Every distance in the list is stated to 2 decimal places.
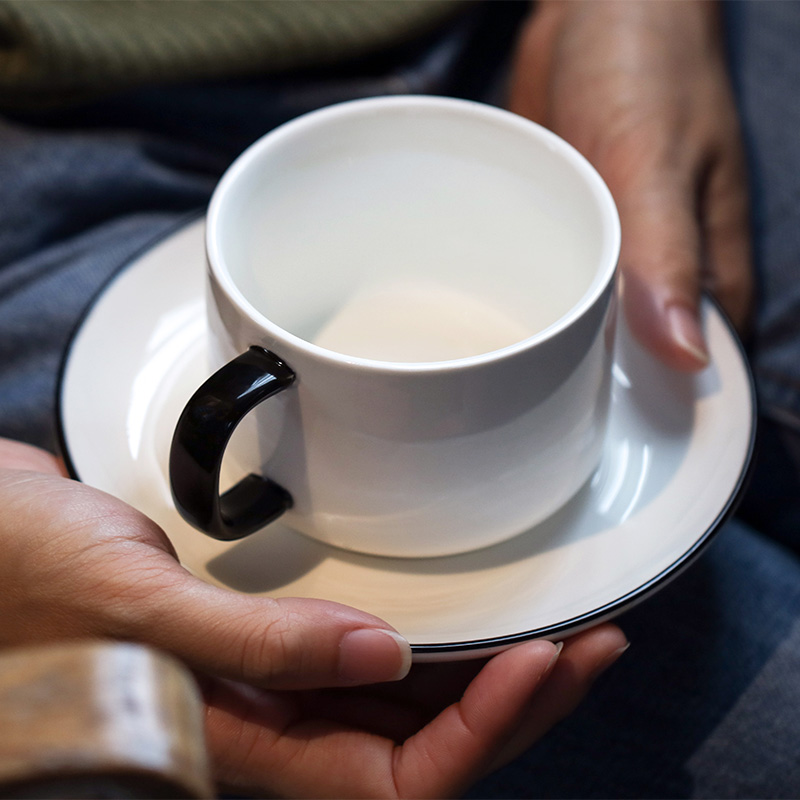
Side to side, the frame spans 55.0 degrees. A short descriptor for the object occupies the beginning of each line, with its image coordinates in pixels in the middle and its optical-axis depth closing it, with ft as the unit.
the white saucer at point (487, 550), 1.56
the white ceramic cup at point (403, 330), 1.33
